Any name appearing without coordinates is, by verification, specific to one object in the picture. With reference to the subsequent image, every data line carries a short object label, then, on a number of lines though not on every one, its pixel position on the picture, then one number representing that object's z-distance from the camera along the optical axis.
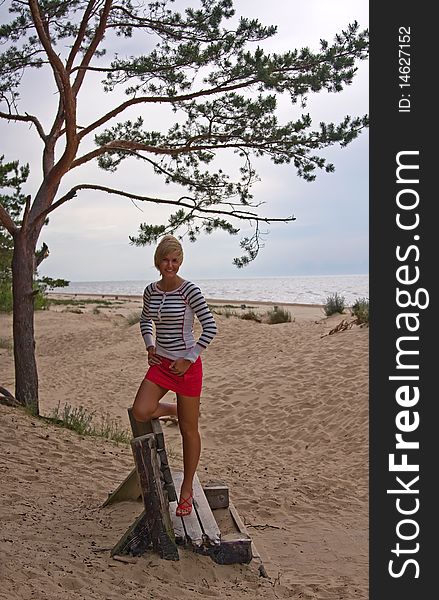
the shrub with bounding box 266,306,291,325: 21.53
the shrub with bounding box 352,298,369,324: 16.36
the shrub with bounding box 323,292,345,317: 20.62
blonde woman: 4.84
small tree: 8.80
